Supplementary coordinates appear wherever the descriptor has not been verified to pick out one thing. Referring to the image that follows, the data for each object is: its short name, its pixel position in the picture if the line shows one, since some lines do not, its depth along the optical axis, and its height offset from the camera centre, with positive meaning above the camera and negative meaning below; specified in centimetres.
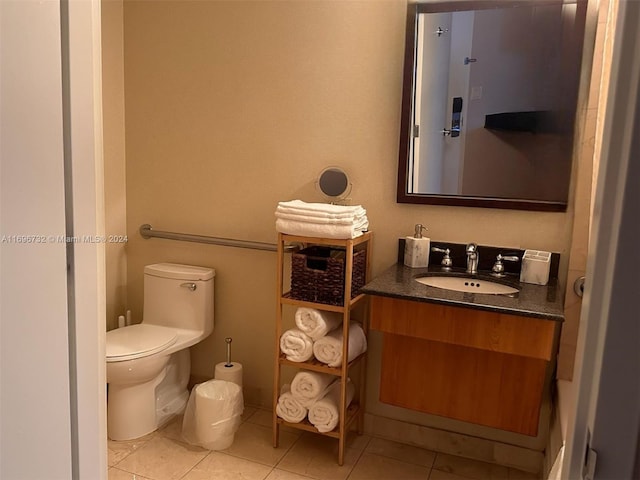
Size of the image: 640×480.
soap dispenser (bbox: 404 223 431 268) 236 -31
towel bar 270 -36
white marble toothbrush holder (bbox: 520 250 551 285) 217 -33
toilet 248 -84
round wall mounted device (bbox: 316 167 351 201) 251 -3
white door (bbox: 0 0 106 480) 61 -9
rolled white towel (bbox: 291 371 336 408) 235 -92
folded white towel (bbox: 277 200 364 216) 221 -14
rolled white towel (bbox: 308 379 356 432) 233 -102
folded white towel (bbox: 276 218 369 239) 220 -22
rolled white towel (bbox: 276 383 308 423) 240 -104
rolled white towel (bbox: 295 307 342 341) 232 -63
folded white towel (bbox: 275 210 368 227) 220 -18
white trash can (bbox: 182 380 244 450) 245 -111
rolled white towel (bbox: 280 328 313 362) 234 -74
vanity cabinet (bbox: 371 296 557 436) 191 -72
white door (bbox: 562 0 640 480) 48 -10
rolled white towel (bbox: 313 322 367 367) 230 -73
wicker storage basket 231 -43
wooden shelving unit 227 -73
